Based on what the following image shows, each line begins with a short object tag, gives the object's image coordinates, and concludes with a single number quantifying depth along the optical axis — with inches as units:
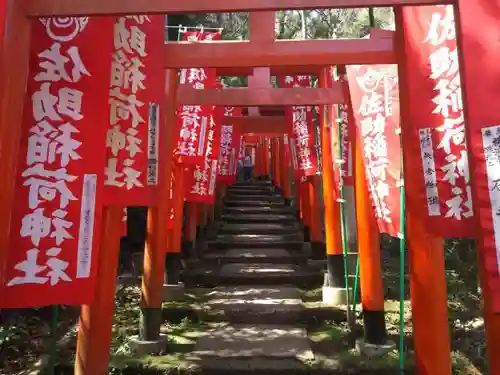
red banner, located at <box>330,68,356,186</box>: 266.8
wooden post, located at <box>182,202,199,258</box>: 399.2
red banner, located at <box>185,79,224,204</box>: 343.9
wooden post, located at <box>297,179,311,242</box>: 448.5
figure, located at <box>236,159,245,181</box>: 970.3
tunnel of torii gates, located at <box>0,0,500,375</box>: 84.0
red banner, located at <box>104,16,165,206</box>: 151.6
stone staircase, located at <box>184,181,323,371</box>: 230.4
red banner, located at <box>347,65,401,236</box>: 168.9
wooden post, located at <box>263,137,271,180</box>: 953.5
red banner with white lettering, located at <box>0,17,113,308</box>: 106.9
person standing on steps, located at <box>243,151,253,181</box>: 1002.7
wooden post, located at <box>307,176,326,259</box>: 391.2
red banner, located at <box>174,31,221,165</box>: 278.4
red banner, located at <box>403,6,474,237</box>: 117.2
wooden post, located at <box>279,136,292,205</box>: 655.1
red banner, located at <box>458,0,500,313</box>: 82.7
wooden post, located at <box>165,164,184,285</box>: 326.0
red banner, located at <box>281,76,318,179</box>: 348.2
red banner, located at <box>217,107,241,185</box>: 465.4
